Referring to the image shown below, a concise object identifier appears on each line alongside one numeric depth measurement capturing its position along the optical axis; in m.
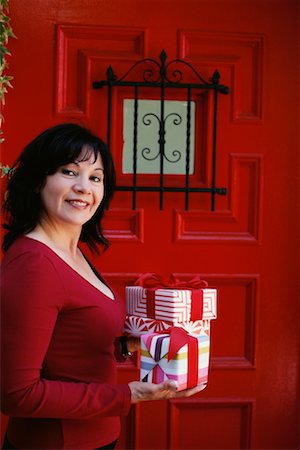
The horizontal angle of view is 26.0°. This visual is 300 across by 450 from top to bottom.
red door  2.67
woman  1.41
